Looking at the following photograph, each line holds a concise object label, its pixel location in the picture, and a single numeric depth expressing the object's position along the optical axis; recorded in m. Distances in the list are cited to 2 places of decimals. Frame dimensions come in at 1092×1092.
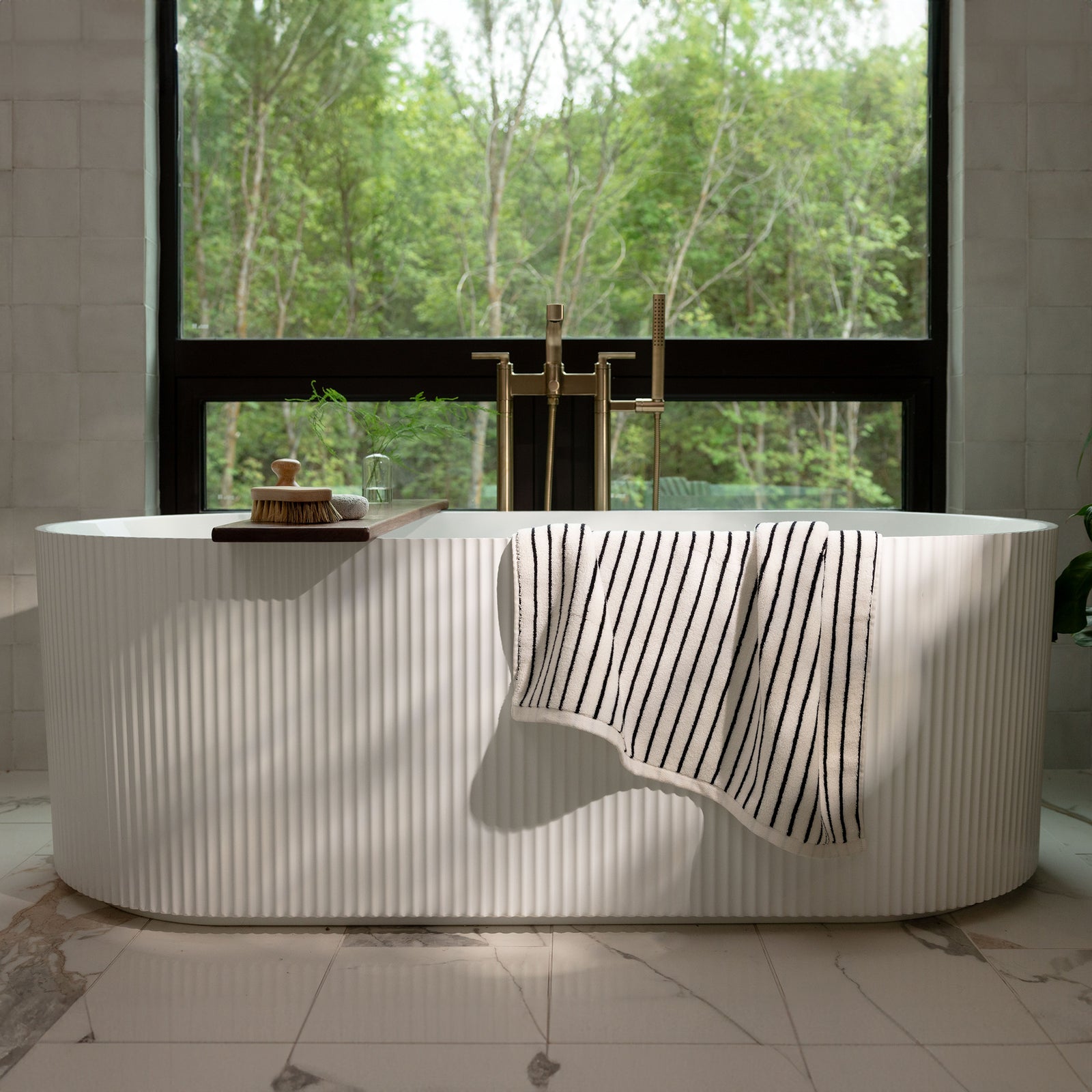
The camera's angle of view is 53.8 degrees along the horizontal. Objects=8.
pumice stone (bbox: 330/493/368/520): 1.74
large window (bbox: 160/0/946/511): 2.79
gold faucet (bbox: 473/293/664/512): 2.61
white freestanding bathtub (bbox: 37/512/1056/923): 1.63
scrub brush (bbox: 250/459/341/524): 1.64
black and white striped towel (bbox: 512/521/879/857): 1.59
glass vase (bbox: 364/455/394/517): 2.50
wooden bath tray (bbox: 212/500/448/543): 1.58
